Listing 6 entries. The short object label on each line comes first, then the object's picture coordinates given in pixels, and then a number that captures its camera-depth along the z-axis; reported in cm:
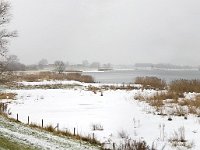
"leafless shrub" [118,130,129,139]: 1545
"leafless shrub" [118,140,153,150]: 1304
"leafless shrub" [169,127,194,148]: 1419
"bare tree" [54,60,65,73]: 9076
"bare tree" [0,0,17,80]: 3372
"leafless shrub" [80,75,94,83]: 6028
